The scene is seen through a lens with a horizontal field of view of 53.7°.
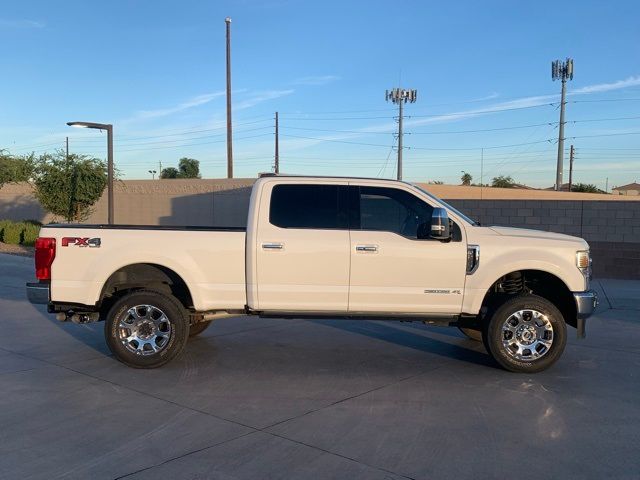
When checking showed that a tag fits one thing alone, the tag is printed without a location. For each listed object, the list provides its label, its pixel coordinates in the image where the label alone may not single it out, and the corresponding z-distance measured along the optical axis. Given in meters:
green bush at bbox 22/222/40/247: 23.98
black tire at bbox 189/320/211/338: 8.53
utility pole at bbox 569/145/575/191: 77.21
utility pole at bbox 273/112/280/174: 52.38
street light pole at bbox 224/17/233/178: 28.37
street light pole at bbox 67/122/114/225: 18.34
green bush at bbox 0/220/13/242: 24.72
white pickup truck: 6.98
